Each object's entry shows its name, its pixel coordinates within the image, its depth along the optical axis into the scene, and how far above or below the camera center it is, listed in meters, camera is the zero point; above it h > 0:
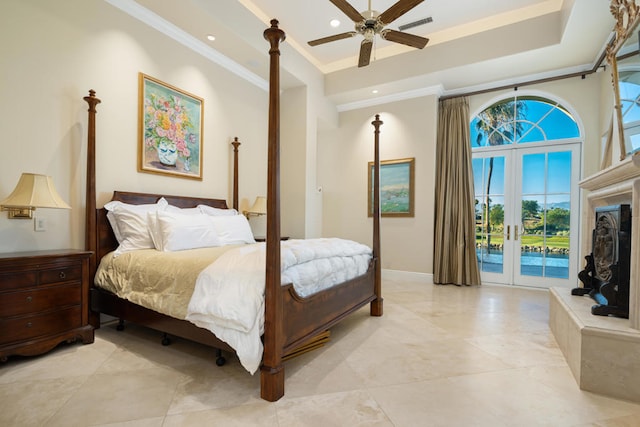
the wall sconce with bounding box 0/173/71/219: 2.14 +0.08
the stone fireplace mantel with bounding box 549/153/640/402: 1.76 -0.78
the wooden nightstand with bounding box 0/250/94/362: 2.02 -0.69
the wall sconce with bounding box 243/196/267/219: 4.47 +0.02
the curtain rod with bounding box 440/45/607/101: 3.92 +1.96
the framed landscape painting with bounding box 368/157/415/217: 5.04 +0.42
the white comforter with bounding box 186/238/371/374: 1.70 -0.50
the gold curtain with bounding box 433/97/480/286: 4.70 +0.14
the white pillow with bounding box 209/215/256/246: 3.29 -0.23
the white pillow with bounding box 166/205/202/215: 3.29 -0.02
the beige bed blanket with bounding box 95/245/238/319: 2.08 -0.53
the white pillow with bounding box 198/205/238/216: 3.67 -0.02
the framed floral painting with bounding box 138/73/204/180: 3.25 +0.92
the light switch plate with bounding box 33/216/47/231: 2.48 -0.14
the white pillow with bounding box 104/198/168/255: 2.84 -0.17
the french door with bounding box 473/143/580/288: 4.31 +0.00
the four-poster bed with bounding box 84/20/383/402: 1.72 -0.66
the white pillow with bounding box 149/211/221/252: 2.75 -0.23
